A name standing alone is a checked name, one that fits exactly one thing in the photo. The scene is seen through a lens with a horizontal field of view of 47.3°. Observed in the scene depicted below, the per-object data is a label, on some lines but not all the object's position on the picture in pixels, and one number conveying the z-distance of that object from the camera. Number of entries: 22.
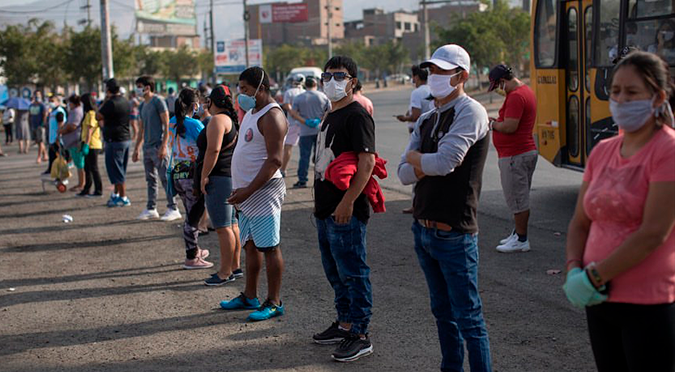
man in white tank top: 5.73
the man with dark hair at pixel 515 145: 7.80
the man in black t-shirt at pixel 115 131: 11.89
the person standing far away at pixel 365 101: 11.27
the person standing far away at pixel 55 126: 14.61
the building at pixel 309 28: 158.62
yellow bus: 9.07
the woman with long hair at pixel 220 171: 6.79
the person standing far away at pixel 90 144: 13.09
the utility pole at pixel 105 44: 24.11
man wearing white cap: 3.96
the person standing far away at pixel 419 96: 10.13
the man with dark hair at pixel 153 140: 10.83
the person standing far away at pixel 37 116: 22.73
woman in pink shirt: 2.81
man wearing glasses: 4.94
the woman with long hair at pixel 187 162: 7.81
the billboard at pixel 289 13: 117.12
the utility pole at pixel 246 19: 53.09
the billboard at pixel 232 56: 68.44
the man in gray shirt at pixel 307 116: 13.22
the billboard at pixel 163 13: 68.69
